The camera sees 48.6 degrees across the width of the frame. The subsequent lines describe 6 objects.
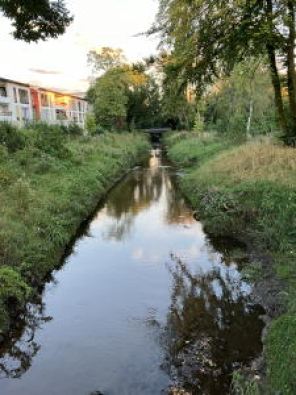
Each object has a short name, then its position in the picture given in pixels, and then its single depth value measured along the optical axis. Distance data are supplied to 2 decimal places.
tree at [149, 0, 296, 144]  9.86
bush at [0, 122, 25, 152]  16.30
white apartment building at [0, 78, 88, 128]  46.22
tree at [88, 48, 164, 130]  45.72
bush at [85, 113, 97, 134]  38.41
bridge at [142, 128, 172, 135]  62.06
